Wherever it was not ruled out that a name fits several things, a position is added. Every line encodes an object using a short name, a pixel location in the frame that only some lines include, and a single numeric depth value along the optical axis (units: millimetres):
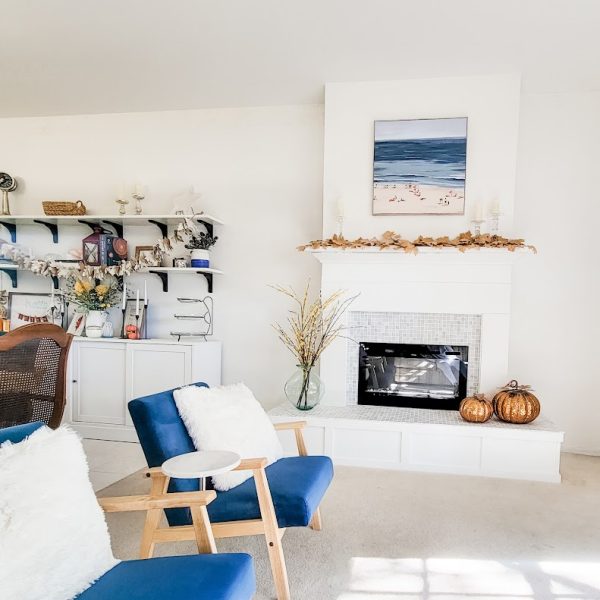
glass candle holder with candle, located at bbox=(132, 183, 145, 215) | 4254
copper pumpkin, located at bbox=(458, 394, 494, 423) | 3373
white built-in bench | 3219
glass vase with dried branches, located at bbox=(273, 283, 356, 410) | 3658
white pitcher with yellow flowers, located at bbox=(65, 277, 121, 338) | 4168
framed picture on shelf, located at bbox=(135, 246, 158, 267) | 4160
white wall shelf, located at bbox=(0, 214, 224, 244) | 4117
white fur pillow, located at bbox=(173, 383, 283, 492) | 2113
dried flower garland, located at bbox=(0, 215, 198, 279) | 4078
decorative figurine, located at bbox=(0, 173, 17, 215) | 4523
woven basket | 4262
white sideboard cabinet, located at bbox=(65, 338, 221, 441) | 3963
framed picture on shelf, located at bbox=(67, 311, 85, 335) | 4332
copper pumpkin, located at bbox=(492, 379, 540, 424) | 3342
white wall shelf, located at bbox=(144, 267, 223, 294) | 4082
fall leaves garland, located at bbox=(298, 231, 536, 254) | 3432
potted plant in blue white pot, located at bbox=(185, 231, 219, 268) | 4105
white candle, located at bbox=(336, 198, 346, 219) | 3764
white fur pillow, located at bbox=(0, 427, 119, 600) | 1213
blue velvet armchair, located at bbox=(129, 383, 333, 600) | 1865
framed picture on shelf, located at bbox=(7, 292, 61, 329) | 4531
